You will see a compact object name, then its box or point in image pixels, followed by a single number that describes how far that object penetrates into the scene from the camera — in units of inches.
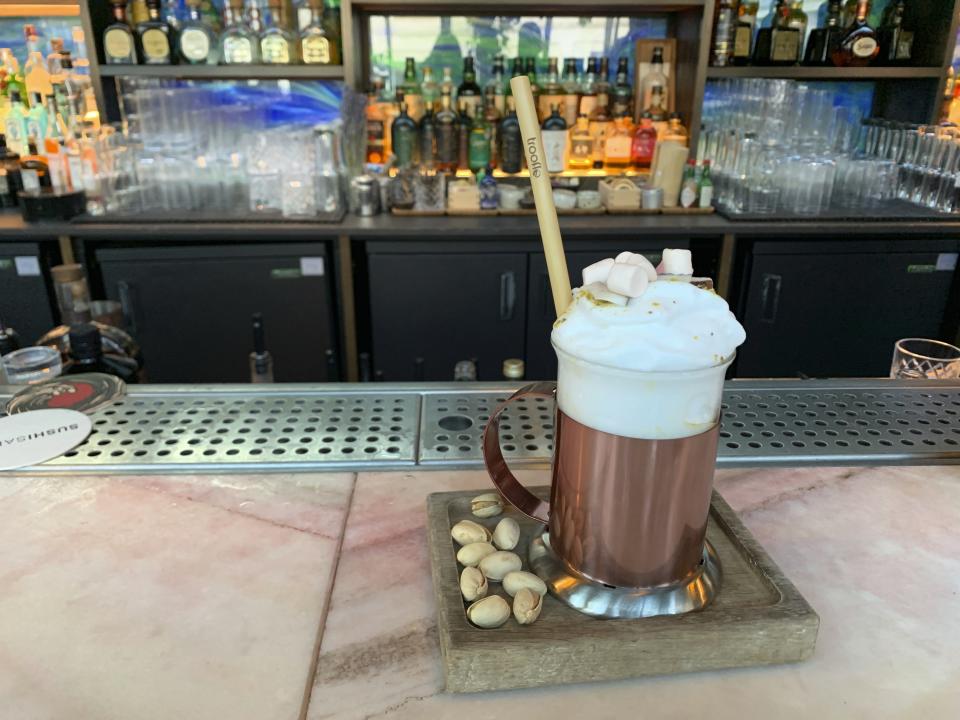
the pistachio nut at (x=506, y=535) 26.9
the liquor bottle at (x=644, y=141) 125.3
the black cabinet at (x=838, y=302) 109.5
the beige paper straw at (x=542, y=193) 23.3
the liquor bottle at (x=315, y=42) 115.5
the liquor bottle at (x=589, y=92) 125.7
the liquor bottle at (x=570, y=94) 125.6
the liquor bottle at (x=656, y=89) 124.3
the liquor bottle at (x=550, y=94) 125.2
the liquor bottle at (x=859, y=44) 121.3
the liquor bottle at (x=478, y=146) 123.1
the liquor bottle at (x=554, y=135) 122.2
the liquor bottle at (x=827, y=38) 124.3
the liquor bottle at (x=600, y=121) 125.7
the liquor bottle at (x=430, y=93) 126.3
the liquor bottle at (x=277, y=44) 116.5
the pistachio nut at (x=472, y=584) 24.1
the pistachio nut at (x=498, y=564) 25.2
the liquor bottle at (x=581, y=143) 125.6
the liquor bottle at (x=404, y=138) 123.5
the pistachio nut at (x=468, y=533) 27.0
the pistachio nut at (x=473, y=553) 25.8
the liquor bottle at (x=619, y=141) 125.3
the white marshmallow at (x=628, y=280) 21.2
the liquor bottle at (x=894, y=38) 123.0
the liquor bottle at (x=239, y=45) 116.3
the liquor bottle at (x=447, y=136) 122.6
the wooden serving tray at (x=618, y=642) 22.0
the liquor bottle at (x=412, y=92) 125.6
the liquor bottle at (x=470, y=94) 124.9
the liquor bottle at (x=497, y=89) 124.4
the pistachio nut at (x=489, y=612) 22.9
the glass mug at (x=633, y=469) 22.1
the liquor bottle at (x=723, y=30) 117.8
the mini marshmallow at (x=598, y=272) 22.9
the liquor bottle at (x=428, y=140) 123.4
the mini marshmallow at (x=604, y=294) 21.7
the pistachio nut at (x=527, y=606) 23.1
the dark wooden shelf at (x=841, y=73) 118.5
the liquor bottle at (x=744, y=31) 120.5
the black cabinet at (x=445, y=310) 107.2
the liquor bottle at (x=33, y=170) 112.4
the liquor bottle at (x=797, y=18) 123.6
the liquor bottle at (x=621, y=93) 125.5
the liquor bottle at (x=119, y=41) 114.1
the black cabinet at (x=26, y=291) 103.0
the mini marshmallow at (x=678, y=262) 23.6
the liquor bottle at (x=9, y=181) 117.4
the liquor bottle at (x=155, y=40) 114.7
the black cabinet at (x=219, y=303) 104.8
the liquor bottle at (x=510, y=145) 122.2
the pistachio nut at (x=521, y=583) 24.3
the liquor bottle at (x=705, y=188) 115.3
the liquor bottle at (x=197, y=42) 115.9
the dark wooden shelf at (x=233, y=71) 114.6
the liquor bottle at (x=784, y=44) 120.1
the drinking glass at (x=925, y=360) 45.6
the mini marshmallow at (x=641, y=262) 22.4
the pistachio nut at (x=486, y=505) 29.0
